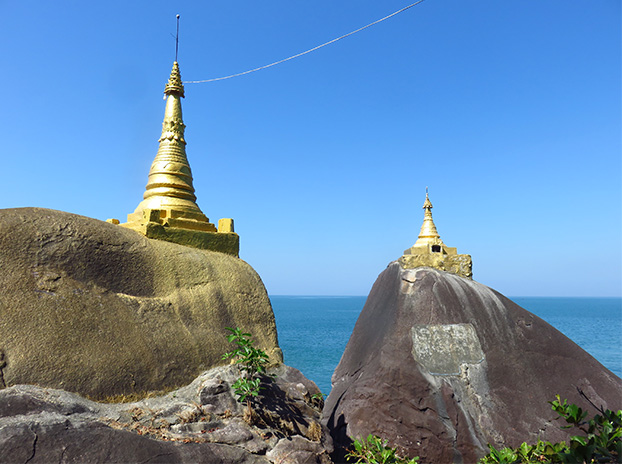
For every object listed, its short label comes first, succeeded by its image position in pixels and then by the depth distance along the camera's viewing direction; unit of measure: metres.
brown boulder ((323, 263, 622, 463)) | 9.11
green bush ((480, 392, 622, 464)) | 4.13
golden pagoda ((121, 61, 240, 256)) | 8.41
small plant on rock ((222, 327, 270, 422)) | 5.80
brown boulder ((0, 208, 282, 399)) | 5.37
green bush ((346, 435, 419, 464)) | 7.44
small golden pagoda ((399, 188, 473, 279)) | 12.08
